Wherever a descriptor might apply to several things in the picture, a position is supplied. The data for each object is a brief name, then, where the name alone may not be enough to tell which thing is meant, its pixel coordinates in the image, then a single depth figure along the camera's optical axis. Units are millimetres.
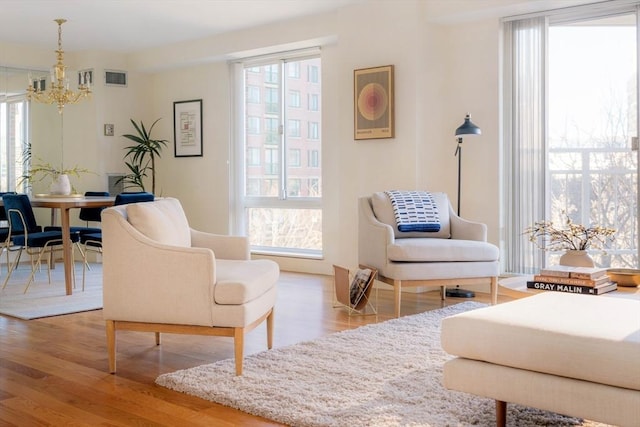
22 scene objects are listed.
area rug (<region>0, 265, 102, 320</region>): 5062
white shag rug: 2629
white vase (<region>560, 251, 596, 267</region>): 3545
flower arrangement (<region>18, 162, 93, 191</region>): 8364
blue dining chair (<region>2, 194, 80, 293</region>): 5883
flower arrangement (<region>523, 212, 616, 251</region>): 5496
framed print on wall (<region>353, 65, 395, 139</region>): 6109
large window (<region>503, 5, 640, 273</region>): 5457
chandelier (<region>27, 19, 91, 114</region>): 6660
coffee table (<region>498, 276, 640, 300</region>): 3189
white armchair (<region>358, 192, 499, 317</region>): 4719
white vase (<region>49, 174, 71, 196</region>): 6377
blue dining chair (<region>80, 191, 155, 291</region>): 5867
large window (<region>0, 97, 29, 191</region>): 8195
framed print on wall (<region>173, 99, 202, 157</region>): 8336
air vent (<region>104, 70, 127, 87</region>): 8508
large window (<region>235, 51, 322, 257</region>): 7387
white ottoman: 2059
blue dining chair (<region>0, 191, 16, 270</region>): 6227
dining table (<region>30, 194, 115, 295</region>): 5770
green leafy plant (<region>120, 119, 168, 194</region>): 8508
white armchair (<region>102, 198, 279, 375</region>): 3207
